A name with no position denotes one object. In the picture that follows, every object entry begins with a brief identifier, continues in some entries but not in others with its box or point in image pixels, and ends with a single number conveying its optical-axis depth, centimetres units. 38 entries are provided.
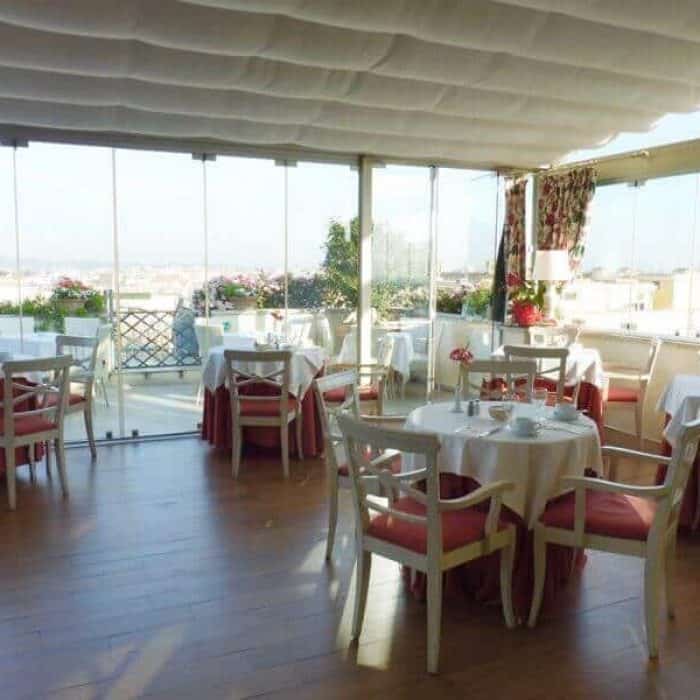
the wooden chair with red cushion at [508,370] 422
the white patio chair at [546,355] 490
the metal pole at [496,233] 720
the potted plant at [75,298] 573
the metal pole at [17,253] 534
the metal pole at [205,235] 591
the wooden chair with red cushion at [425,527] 243
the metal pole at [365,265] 653
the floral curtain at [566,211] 673
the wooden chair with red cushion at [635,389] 571
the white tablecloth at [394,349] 683
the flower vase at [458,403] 350
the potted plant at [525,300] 666
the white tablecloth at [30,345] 562
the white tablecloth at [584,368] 555
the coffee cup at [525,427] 294
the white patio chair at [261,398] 483
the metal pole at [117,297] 562
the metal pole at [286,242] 623
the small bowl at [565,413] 327
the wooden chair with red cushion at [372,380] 495
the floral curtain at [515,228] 707
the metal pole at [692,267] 592
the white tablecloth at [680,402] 381
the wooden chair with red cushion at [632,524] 256
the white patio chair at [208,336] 622
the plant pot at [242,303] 625
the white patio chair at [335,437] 339
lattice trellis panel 616
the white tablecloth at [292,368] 534
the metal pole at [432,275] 687
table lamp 636
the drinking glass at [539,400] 355
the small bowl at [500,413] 320
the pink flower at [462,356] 361
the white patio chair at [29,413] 417
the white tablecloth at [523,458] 283
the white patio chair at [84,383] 520
